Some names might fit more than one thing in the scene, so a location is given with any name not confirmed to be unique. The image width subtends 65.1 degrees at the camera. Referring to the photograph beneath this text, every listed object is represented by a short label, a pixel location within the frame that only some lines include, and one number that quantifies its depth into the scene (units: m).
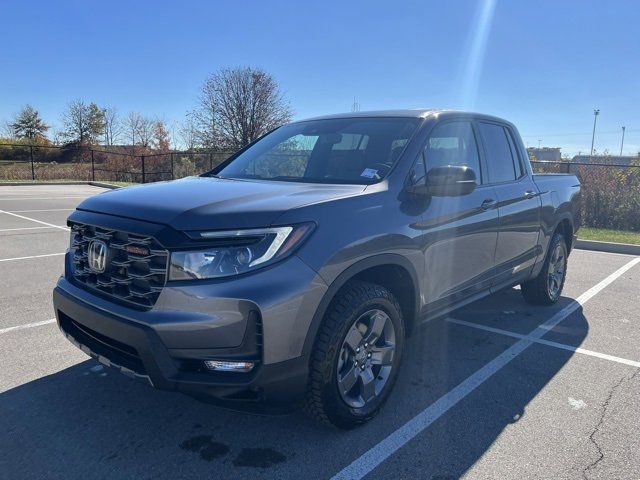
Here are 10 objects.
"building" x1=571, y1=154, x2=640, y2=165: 13.28
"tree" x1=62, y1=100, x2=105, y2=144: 50.49
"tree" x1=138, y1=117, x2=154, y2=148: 55.84
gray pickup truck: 2.38
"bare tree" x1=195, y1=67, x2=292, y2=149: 27.44
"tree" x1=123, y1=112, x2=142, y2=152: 55.69
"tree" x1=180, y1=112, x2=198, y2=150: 28.48
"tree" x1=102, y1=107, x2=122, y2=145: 52.59
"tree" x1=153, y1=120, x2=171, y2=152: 54.66
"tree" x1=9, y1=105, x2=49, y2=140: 50.53
